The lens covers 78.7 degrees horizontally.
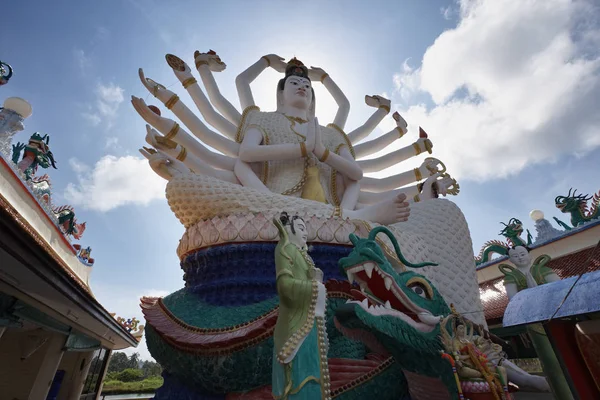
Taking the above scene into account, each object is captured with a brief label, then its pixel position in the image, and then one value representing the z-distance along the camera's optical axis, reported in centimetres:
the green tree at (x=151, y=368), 3203
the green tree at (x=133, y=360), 3313
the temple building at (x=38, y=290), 309
